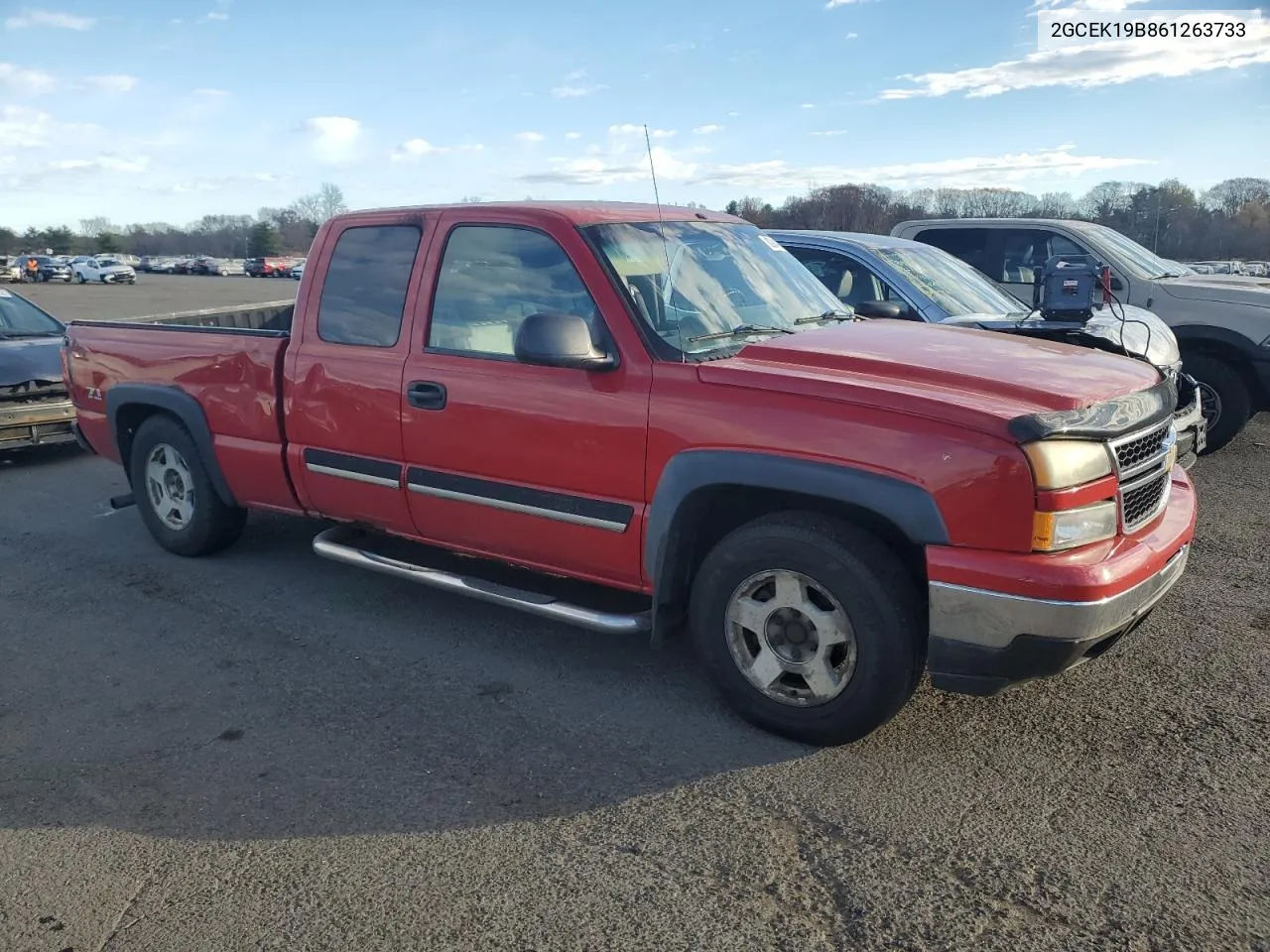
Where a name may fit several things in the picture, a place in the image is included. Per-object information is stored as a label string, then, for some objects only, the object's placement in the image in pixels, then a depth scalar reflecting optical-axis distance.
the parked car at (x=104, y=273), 51.06
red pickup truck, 3.15
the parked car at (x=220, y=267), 68.94
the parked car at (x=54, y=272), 53.06
